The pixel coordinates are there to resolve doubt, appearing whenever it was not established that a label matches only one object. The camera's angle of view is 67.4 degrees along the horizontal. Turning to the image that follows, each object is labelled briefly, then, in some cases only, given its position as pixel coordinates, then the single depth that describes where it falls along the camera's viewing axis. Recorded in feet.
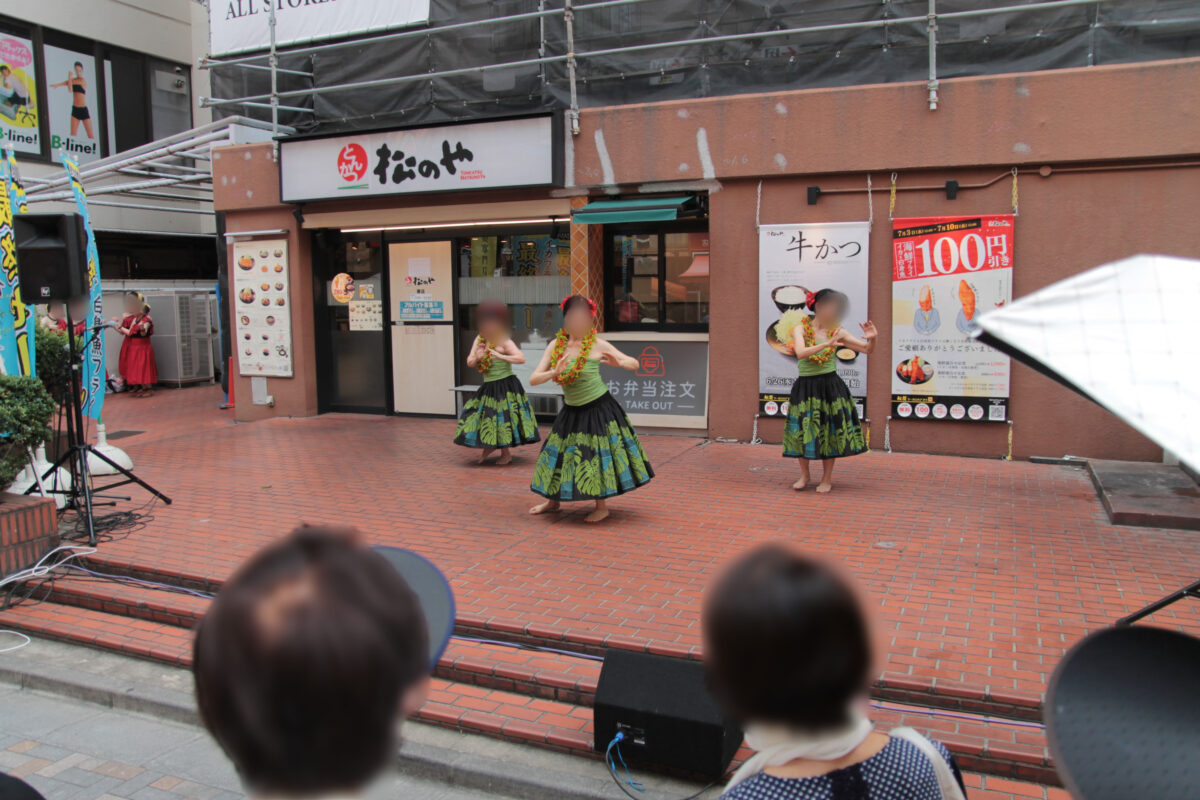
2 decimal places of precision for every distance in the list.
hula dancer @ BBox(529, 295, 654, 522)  21.84
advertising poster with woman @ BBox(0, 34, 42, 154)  53.83
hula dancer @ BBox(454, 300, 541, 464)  28.78
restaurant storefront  34.19
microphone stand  21.81
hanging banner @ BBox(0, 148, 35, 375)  22.97
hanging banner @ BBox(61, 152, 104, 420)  25.38
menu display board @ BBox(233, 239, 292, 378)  40.83
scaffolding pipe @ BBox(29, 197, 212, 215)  45.06
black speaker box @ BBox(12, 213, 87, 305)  21.56
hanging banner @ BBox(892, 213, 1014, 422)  28.81
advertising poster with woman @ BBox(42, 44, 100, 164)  56.65
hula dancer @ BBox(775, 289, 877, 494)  24.64
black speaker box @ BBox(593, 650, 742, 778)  11.96
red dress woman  53.26
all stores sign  38.09
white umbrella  5.92
